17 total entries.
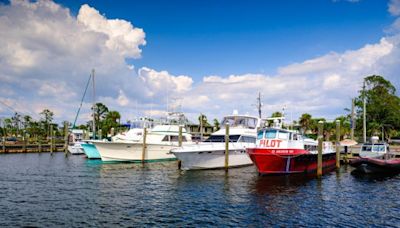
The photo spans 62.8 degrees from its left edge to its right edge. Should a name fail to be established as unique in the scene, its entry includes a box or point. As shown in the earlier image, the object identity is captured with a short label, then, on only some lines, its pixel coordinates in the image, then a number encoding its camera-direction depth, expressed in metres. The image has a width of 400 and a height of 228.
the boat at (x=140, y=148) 34.72
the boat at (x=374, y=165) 25.23
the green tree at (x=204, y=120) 77.12
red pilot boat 24.09
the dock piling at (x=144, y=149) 34.71
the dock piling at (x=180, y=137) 33.62
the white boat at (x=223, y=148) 27.92
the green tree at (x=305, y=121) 73.38
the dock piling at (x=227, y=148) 27.47
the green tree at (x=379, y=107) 55.66
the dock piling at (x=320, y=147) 24.11
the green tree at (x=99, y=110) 79.19
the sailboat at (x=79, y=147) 41.86
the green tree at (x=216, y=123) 78.81
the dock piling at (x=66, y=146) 46.46
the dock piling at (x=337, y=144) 28.44
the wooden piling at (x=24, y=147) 54.47
